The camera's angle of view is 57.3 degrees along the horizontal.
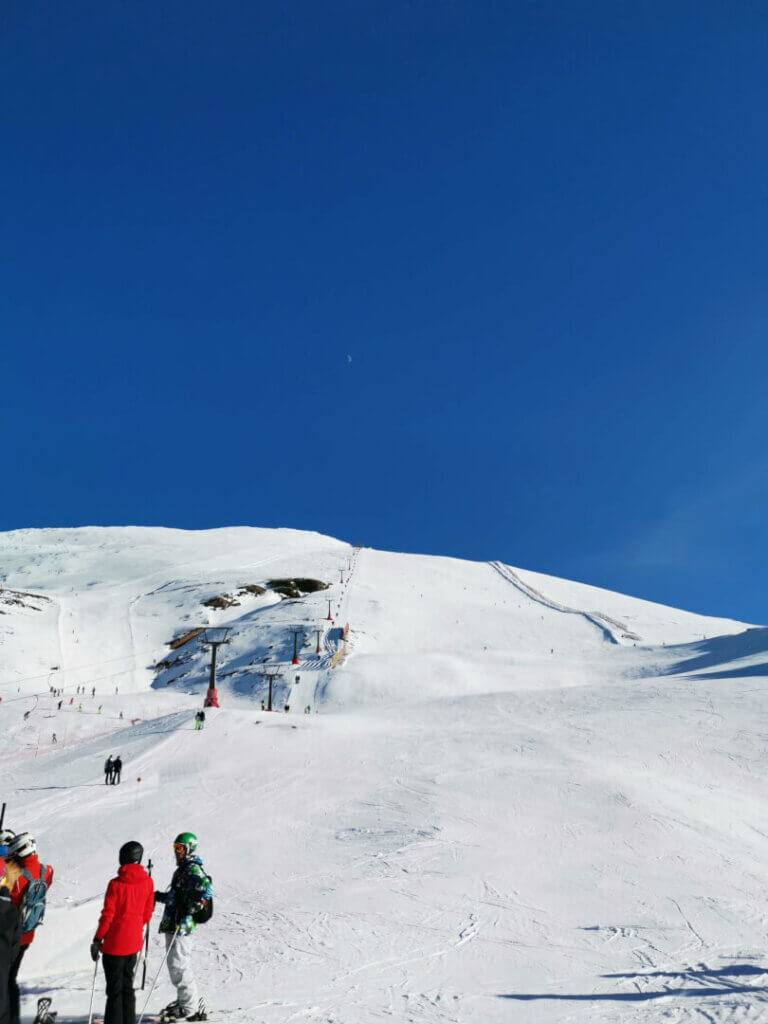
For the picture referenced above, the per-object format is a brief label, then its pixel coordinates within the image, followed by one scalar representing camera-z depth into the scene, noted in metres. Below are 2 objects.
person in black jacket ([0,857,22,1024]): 4.08
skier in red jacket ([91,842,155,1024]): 5.45
